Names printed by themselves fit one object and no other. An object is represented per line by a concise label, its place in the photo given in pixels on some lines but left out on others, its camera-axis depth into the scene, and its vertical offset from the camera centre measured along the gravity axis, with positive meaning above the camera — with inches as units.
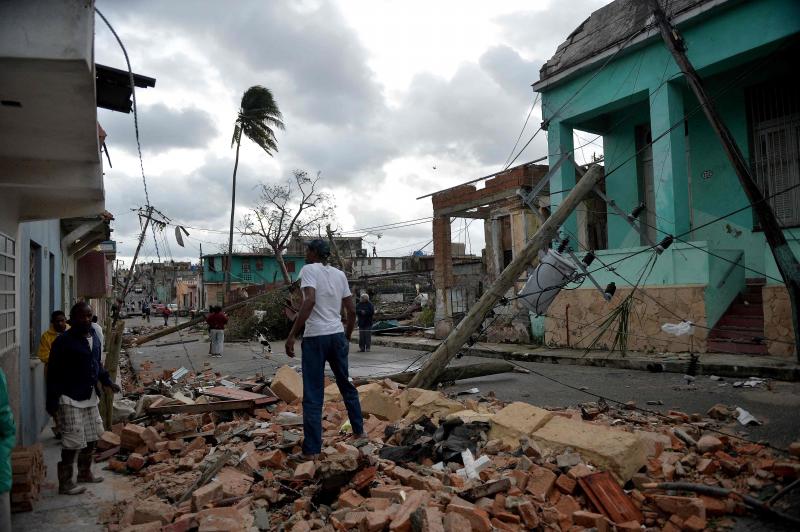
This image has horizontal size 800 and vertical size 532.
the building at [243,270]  1966.0 +84.7
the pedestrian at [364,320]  645.2 -37.0
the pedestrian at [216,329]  625.6 -39.7
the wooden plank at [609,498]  131.4 -53.5
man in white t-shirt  180.2 -16.2
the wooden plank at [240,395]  273.0 -52.3
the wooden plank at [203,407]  257.4 -53.2
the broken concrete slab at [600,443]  148.3 -46.9
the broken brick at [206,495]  146.4 -54.4
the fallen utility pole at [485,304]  307.4 -10.3
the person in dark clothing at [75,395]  179.5 -32.0
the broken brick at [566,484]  142.8 -52.6
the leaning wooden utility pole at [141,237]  1034.1 +124.4
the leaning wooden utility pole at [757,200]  310.2 +43.0
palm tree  1104.2 +353.5
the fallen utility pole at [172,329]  557.9 -34.7
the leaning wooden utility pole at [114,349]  275.9 -26.0
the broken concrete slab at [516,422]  180.9 -46.8
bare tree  1333.7 +165.0
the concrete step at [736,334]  413.5 -43.5
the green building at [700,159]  424.2 +106.1
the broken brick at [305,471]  159.0 -52.3
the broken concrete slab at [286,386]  285.4 -49.7
